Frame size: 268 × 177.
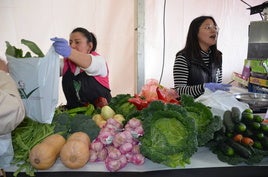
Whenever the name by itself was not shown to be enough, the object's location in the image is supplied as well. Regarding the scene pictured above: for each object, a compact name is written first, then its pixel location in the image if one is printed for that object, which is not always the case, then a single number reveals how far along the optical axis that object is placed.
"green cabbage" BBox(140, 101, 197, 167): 1.18
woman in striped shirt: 2.46
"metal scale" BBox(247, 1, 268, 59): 2.73
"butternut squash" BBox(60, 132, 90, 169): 1.16
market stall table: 1.18
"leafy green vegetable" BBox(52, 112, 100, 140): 1.35
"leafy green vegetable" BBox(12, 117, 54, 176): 1.21
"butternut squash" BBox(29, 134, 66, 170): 1.15
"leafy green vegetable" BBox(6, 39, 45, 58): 1.30
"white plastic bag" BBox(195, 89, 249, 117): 1.56
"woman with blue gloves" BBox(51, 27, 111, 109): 2.21
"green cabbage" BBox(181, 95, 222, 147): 1.26
